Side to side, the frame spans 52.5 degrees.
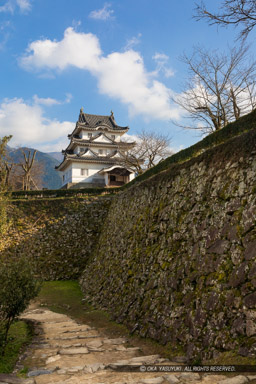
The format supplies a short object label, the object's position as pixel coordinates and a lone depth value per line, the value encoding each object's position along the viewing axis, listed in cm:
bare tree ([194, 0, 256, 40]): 775
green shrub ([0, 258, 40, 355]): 716
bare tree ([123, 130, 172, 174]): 3472
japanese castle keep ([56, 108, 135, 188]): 3719
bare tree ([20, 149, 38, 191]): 3885
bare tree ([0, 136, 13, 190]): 2078
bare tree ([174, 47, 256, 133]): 1952
